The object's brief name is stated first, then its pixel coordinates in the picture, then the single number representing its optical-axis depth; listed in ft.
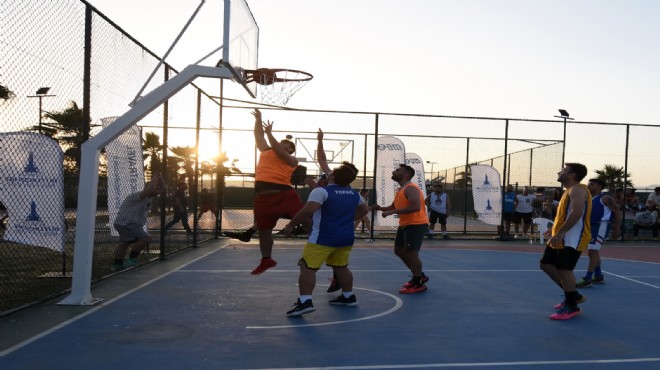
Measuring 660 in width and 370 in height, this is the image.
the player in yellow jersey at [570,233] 20.57
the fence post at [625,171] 57.52
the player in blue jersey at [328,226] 20.44
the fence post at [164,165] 34.65
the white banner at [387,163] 52.34
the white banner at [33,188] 20.40
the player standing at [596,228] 27.84
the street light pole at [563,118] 57.57
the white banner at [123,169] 31.14
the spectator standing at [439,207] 57.11
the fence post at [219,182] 50.77
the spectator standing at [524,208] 57.41
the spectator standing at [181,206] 48.08
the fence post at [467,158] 60.71
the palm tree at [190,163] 44.20
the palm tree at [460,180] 88.76
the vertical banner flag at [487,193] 55.75
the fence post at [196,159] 41.96
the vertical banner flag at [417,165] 52.95
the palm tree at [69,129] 25.34
